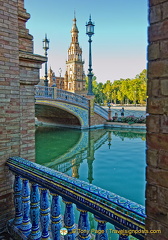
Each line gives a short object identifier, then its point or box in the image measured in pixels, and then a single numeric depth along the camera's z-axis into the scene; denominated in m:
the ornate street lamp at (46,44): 18.14
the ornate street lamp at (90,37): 15.49
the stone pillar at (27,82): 3.28
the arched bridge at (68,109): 17.92
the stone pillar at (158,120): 1.02
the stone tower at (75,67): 61.76
